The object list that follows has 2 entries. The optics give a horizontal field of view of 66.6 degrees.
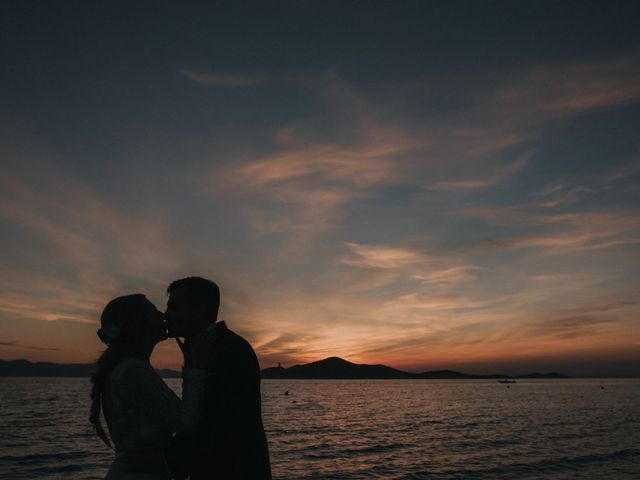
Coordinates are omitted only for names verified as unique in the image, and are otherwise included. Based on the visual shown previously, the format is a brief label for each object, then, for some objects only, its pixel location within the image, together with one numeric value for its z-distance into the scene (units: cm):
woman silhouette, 338
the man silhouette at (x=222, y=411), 343
